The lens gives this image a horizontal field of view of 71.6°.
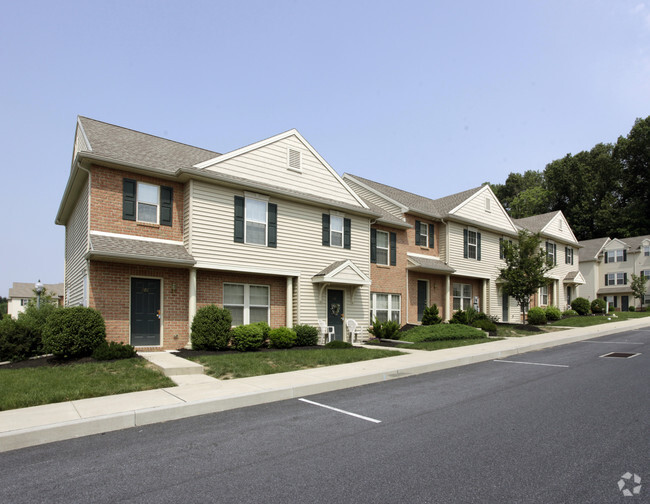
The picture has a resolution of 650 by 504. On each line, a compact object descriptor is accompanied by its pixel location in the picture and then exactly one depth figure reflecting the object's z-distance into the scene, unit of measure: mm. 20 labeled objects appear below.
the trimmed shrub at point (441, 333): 17406
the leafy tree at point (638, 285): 42750
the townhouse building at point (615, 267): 47250
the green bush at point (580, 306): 33906
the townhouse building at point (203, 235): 13055
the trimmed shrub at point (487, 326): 20906
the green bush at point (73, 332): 10969
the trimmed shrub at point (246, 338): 13789
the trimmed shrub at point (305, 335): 15492
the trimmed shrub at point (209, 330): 13289
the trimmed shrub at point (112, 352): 11094
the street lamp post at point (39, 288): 20233
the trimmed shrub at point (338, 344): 15273
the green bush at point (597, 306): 36344
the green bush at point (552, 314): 28017
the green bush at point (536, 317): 25250
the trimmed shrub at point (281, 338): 14703
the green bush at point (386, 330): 18562
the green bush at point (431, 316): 21297
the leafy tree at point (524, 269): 23344
